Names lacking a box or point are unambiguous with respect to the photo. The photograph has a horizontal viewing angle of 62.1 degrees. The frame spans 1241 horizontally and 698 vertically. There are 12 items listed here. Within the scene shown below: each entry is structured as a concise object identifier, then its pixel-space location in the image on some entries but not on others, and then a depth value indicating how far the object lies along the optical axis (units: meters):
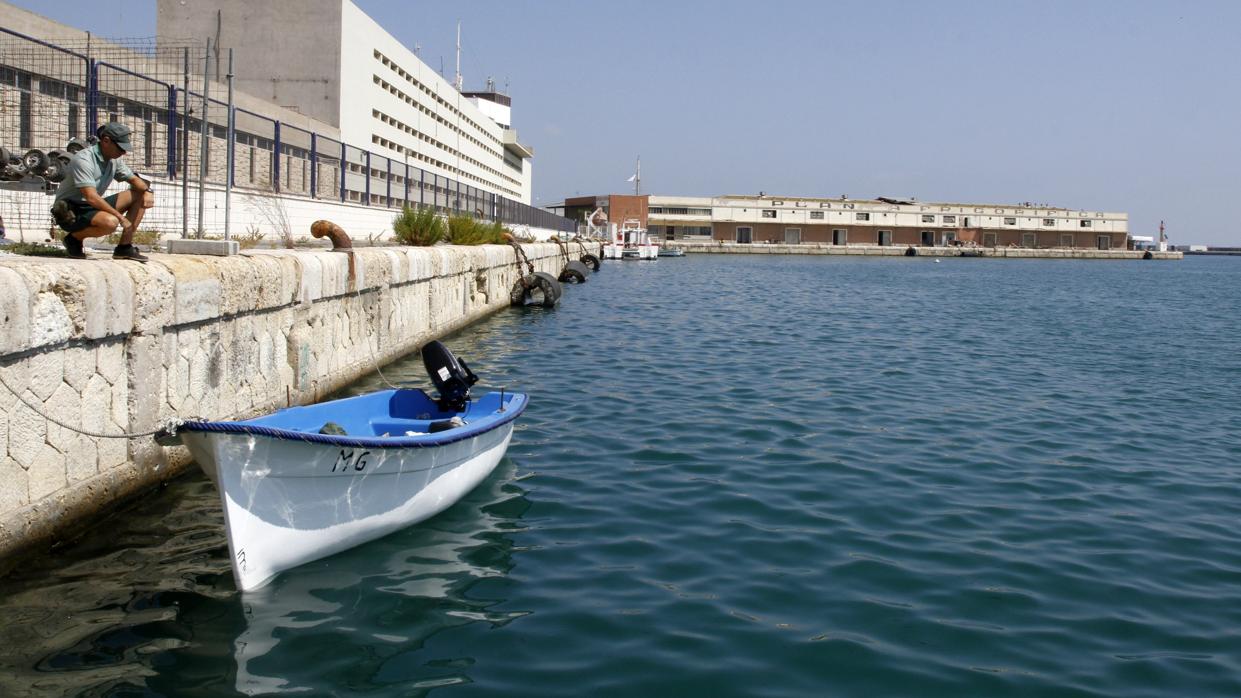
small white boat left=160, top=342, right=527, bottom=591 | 5.76
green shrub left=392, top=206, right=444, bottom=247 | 19.12
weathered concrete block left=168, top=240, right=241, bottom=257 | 9.10
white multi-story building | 44.28
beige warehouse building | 111.56
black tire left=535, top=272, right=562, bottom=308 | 26.05
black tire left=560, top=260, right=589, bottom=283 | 37.97
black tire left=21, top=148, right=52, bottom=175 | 11.00
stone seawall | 5.91
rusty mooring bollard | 11.74
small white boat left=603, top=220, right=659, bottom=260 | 68.12
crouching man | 7.29
